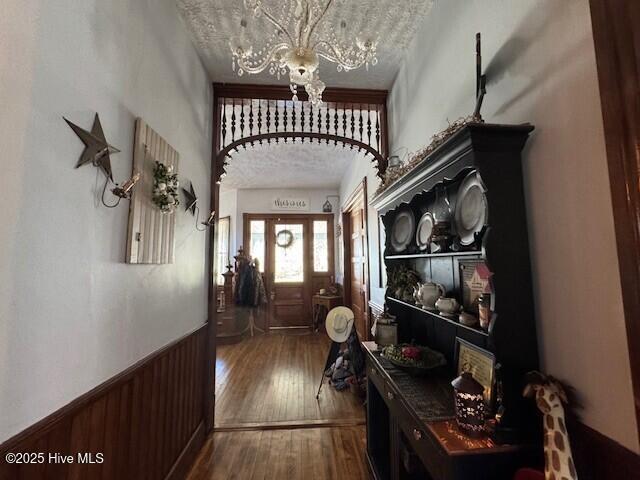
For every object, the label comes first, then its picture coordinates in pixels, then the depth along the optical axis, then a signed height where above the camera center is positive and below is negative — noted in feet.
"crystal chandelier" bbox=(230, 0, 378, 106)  4.36 +3.47
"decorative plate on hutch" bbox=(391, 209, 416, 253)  6.31 +0.82
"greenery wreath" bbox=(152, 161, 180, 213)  4.99 +1.38
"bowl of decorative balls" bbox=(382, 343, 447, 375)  4.81 -1.56
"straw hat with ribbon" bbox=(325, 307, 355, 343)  9.68 -1.78
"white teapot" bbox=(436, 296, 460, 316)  4.35 -0.58
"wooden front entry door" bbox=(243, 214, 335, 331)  19.54 +0.67
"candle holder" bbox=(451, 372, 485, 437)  3.21 -1.53
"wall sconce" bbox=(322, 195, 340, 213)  19.98 +4.04
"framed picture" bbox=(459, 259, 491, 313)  4.05 -0.23
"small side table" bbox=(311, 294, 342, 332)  17.81 -2.27
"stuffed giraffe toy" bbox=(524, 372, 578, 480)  2.53 -1.42
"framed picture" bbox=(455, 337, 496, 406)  3.45 -1.26
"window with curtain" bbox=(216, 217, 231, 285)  19.88 +1.89
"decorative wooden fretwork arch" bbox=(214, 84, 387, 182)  8.65 +4.88
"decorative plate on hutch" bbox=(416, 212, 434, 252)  5.54 +0.69
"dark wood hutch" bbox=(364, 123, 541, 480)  2.97 -0.76
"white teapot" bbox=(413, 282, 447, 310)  4.93 -0.46
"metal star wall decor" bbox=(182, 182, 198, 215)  6.60 +1.59
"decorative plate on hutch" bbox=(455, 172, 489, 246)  3.97 +0.78
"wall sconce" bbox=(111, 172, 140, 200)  3.82 +1.06
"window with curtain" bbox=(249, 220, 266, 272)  19.72 +1.86
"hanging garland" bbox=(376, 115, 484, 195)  3.80 +1.73
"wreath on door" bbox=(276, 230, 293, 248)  19.89 +1.94
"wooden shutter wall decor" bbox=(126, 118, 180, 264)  4.40 +0.92
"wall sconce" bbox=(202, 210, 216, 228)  8.26 +1.39
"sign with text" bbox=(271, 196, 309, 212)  19.98 +4.34
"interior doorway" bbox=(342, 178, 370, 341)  11.12 +0.65
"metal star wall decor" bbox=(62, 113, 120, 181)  3.30 +1.44
